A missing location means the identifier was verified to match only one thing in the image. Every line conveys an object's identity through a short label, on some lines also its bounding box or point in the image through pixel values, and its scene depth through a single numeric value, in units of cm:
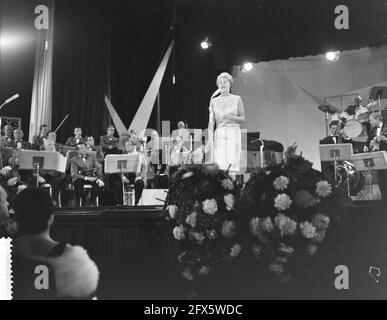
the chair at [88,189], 614
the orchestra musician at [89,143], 644
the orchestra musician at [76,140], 684
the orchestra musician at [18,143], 613
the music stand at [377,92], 624
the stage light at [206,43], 894
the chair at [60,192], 541
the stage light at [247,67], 948
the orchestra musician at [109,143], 727
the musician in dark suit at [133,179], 621
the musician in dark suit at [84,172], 611
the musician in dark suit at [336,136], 605
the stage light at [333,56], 883
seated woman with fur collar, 191
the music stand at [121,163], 565
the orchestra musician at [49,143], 625
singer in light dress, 500
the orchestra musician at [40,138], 639
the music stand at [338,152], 494
